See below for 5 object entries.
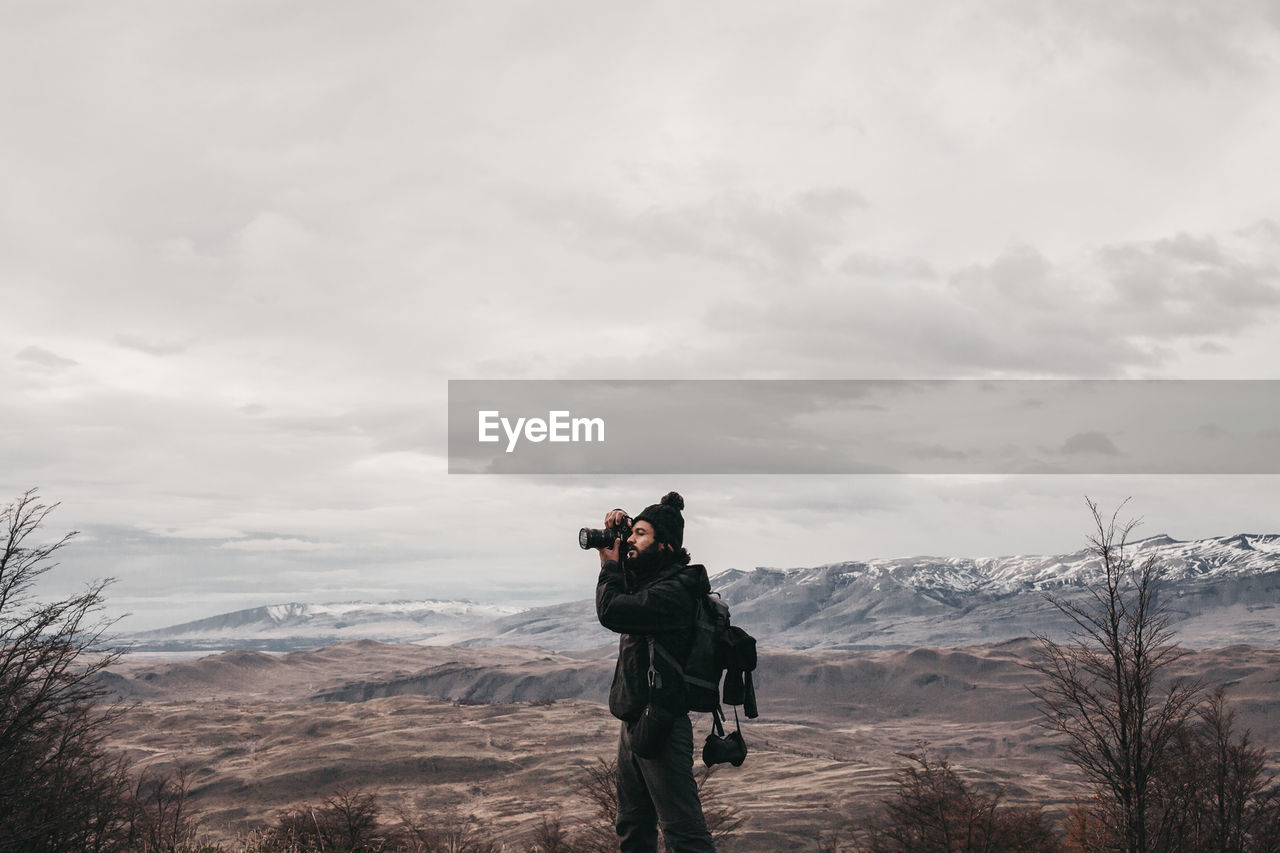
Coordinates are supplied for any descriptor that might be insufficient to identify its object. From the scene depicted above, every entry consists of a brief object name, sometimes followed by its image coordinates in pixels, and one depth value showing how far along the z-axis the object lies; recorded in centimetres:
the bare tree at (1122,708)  1344
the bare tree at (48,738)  1062
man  660
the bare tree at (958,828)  2377
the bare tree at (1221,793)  2147
